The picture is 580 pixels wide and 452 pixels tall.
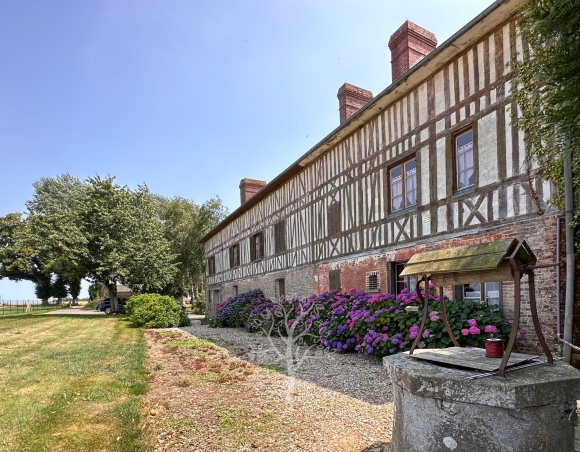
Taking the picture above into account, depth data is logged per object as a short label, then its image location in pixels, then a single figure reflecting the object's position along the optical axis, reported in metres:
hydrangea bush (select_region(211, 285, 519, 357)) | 5.87
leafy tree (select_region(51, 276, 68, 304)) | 45.16
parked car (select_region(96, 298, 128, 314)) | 27.10
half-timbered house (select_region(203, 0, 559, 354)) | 6.11
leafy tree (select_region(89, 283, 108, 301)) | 47.56
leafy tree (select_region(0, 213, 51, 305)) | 37.88
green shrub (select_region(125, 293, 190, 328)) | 15.42
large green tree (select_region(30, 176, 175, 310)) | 22.73
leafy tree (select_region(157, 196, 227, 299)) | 31.88
